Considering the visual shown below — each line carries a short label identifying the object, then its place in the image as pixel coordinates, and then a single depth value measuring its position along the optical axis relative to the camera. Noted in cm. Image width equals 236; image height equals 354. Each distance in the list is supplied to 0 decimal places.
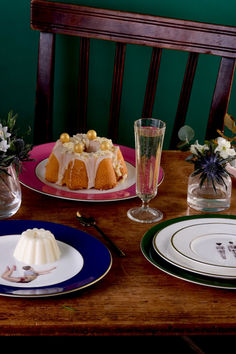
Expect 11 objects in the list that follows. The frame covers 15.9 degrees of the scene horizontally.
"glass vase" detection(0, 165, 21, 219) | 154
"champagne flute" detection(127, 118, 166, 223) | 152
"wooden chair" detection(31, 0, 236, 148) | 210
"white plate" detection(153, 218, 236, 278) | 138
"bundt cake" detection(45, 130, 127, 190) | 167
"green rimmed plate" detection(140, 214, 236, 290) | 137
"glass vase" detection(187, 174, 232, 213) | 164
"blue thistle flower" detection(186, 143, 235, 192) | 161
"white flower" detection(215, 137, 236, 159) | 161
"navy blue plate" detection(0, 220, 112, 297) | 131
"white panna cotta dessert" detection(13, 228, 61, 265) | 139
